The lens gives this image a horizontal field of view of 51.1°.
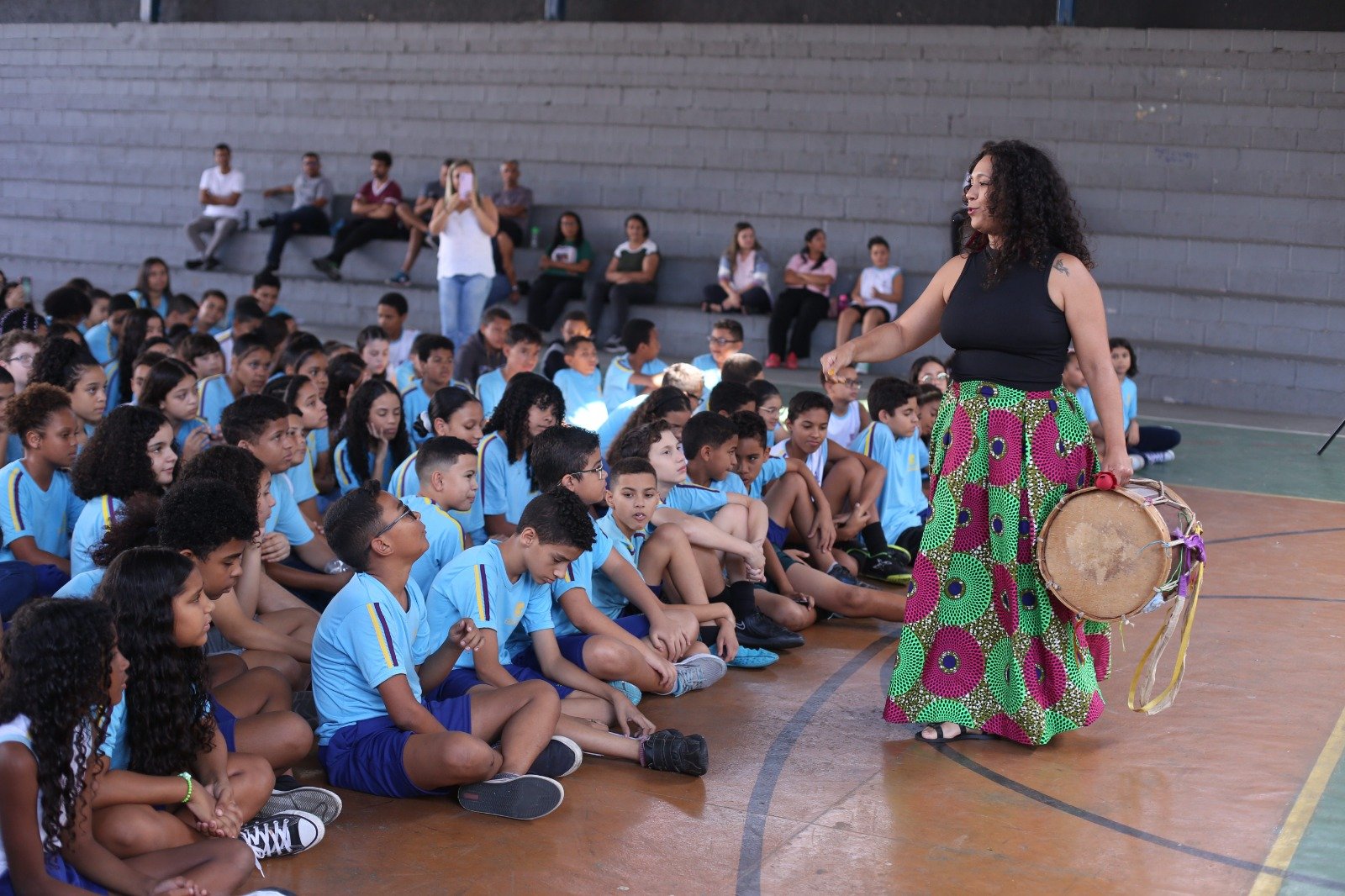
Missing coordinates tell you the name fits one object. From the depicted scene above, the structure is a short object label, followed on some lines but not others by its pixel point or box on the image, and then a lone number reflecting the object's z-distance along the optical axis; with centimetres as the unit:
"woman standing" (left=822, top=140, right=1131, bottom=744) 383
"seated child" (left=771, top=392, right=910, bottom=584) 593
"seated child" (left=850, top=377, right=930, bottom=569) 626
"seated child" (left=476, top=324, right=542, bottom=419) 682
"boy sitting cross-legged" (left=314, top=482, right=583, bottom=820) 339
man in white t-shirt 1431
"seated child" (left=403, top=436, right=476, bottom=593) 434
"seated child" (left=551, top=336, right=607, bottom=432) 743
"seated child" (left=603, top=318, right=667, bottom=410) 748
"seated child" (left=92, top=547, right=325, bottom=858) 286
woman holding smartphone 1065
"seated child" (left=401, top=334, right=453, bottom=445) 664
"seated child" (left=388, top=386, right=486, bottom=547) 530
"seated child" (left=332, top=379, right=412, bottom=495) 566
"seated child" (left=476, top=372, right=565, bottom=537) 526
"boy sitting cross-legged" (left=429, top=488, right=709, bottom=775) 379
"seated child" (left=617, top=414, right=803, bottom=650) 489
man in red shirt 1368
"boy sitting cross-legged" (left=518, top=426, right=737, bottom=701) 417
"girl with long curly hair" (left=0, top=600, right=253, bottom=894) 251
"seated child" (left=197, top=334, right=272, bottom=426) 640
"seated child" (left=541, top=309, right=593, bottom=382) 772
